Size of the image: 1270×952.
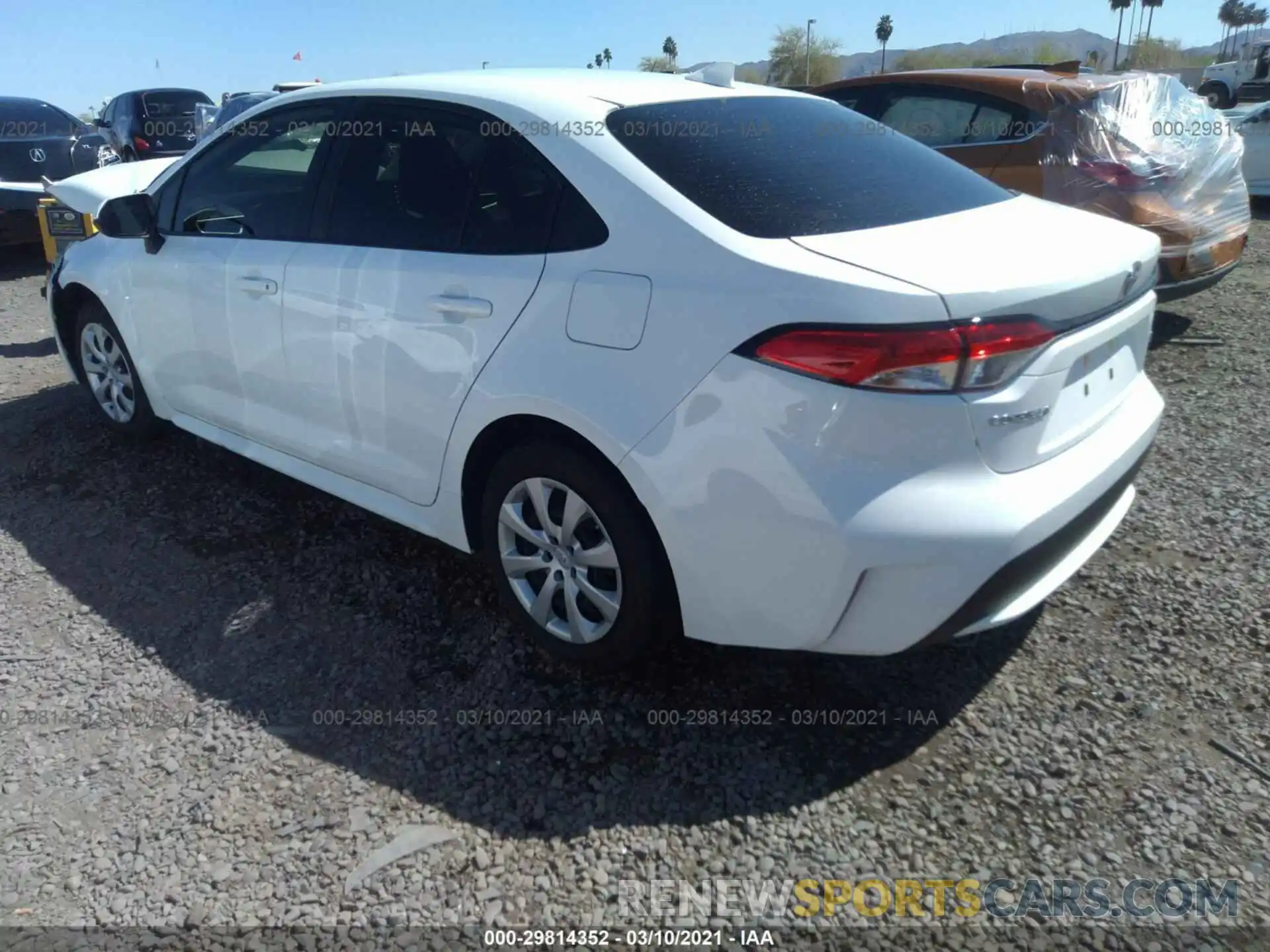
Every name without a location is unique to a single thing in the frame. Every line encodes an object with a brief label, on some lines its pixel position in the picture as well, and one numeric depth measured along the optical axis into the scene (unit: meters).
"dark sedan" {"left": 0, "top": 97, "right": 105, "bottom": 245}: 8.59
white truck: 26.72
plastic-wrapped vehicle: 5.29
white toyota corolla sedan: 2.14
